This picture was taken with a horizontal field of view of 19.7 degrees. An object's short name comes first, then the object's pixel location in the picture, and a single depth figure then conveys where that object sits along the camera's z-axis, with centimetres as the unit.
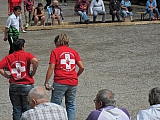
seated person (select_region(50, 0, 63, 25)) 1969
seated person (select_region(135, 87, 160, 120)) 529
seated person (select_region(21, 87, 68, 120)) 527
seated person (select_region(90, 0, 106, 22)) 2031
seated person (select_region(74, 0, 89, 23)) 2016
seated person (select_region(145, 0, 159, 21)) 2158
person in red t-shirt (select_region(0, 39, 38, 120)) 717
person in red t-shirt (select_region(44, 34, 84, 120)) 725
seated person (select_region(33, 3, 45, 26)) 1928
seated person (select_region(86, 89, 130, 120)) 536
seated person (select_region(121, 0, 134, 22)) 2091
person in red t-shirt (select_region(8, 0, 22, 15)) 1783
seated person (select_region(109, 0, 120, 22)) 2086
